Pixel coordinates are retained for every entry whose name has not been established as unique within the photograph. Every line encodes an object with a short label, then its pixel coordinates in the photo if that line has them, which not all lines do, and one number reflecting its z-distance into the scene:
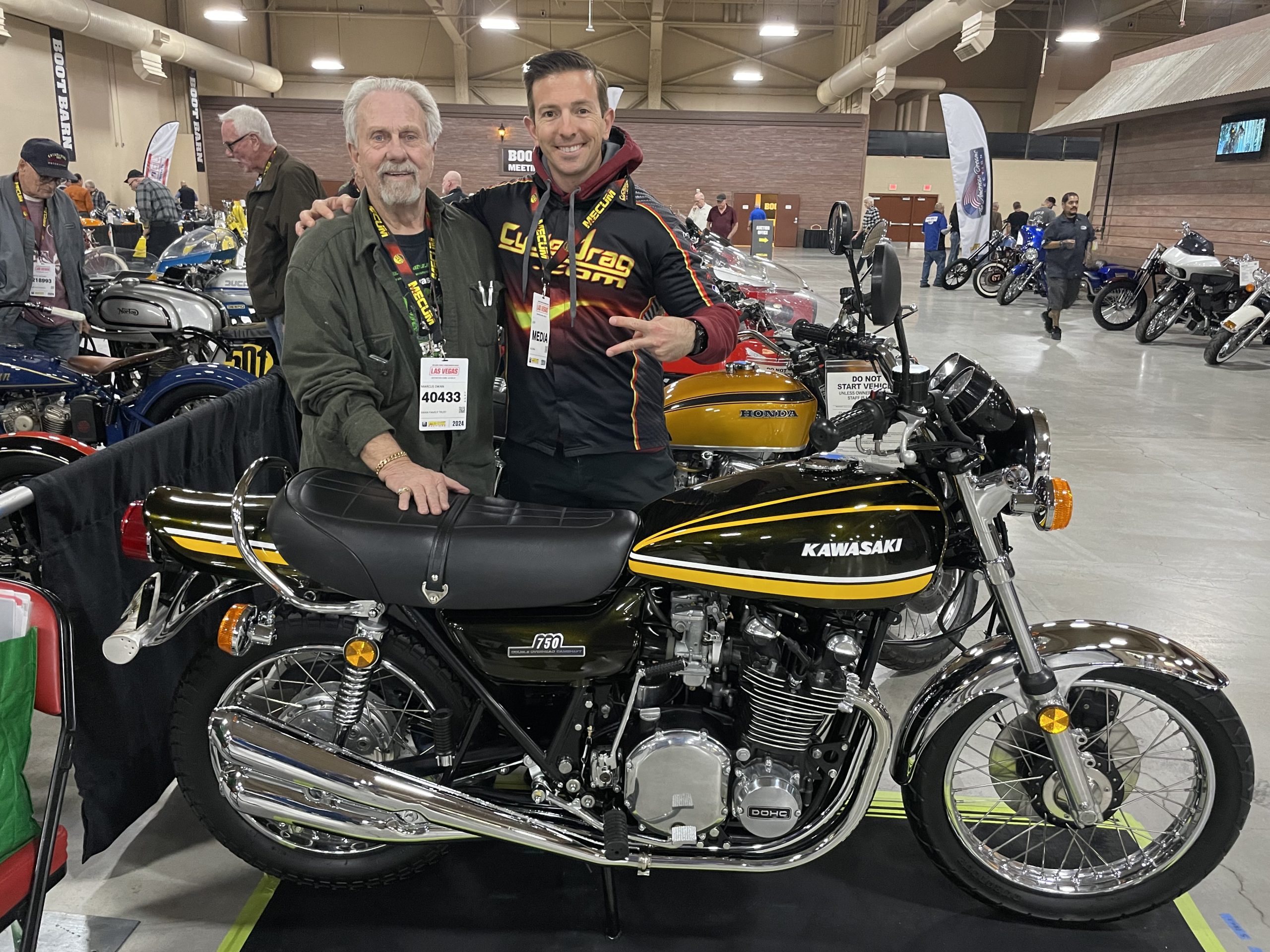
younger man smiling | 2.11
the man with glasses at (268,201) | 4.41
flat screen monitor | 11.33
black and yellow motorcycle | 1.76
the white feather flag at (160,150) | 17.23
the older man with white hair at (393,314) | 2.00
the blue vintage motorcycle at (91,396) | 4.29
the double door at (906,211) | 25.70
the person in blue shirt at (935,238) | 15.47
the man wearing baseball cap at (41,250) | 4.58
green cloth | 1.55
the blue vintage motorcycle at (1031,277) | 13.52
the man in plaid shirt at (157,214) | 13.30
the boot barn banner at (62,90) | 16.89
